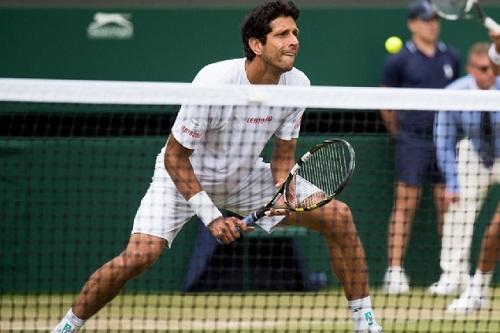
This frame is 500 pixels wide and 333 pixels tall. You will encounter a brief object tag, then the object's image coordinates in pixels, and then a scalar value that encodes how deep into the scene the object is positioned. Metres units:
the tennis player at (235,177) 11.88
